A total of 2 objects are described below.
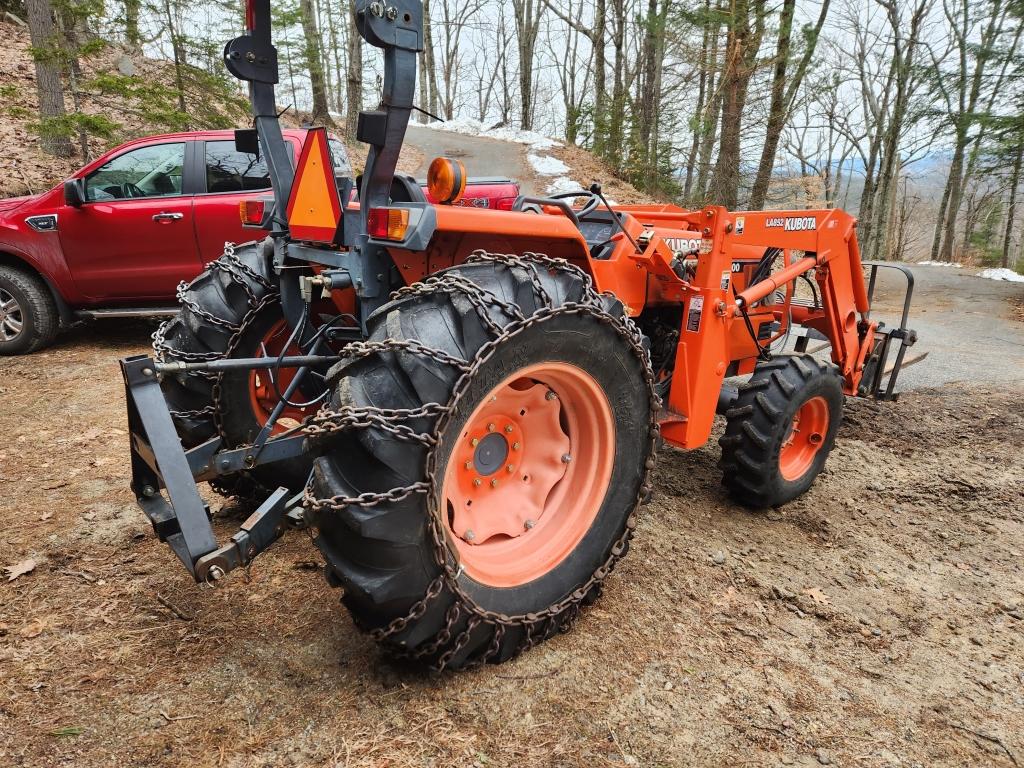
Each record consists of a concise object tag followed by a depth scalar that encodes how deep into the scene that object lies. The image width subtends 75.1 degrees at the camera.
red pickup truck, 6.21
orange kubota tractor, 1.84
